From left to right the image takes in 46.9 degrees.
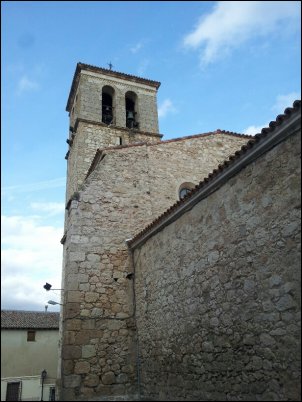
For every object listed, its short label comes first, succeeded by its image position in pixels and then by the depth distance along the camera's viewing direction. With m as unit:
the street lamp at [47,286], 9.00
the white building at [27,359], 19.67
